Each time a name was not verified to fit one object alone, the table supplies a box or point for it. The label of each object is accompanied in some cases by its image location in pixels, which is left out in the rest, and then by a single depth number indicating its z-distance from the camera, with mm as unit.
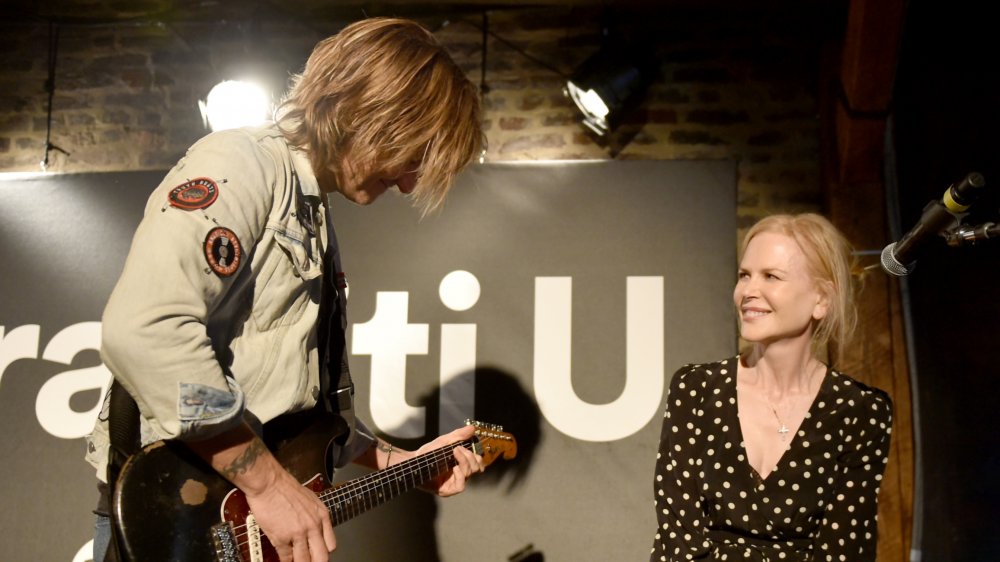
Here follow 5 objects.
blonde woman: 2266
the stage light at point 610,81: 3580
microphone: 1790
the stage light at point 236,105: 3680
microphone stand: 1847
